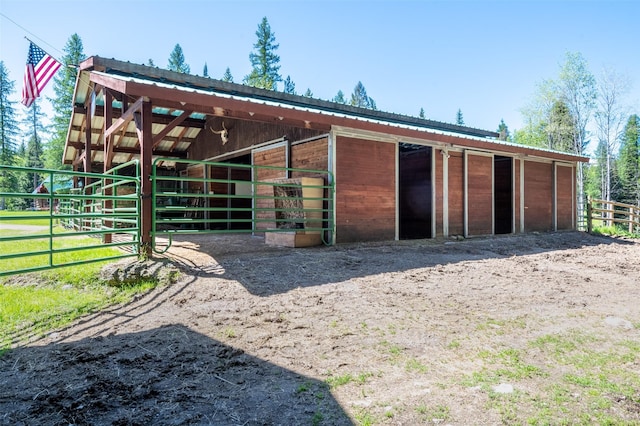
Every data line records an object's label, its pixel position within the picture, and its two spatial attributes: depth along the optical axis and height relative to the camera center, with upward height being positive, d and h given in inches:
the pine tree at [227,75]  1857.3 +737.6
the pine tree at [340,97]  2229.2 +755.9
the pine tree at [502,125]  3022.1 +791.5
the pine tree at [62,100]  1182.9 +390.4
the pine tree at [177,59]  1594.5 +702.3
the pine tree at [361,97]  2408.7 +817.3
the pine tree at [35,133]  1717.5 +404.2
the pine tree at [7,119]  1481.3 +422.8
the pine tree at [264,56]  1425.9 +640.8
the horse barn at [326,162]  242.5 +54.1
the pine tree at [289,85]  1947.3 +718.0
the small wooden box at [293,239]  254.8 -17.5
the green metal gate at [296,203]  252.8 +9.6
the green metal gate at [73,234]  148.5 -14.9
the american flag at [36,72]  312.3 +128.2
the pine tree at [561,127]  884.6 +215.7
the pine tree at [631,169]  1587.4 +205.3
